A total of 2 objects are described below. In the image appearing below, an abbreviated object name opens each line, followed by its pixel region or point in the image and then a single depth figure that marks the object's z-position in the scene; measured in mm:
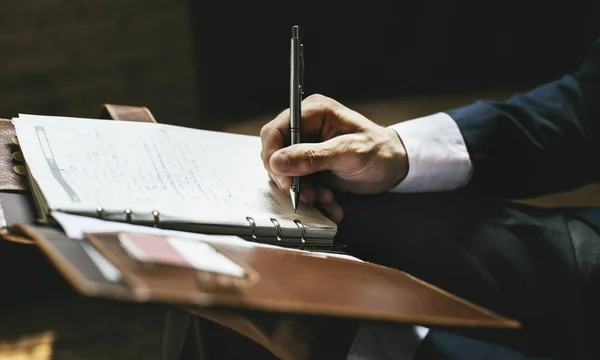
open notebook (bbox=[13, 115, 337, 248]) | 816
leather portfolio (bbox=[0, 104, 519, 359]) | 678
